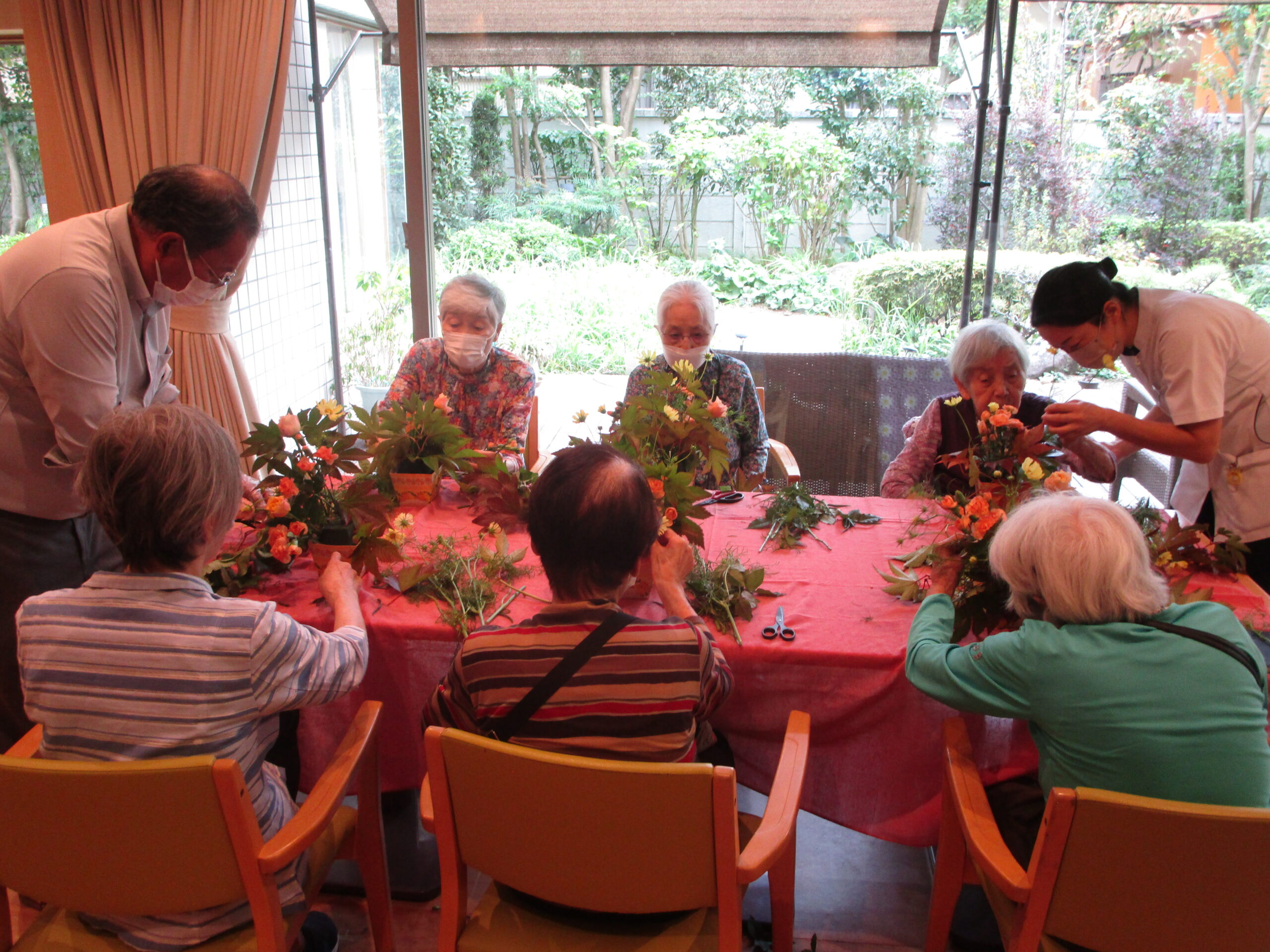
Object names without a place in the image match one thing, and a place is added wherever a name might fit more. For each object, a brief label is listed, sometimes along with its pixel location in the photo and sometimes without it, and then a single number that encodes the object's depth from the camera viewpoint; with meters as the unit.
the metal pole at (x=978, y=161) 3.92
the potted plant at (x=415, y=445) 2.51
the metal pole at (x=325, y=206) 4.45
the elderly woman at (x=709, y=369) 3.21
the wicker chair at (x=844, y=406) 3.71
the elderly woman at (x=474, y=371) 3.25
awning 4.07
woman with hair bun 2.39
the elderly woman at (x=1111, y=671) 1.46
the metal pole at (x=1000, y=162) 3.88
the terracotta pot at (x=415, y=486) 2.53
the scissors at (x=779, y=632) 1.90
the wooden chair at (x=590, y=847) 1.29
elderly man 2.05
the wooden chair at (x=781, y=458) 3.39
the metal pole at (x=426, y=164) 4.27
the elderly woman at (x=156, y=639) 1.46
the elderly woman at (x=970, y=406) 2.89
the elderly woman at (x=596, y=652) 1.49
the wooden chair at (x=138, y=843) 1.30
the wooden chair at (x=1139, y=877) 1.24
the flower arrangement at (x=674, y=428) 2.34
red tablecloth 1.87
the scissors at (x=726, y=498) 2.67
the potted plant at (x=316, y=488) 2.09
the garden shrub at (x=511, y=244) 4.57
